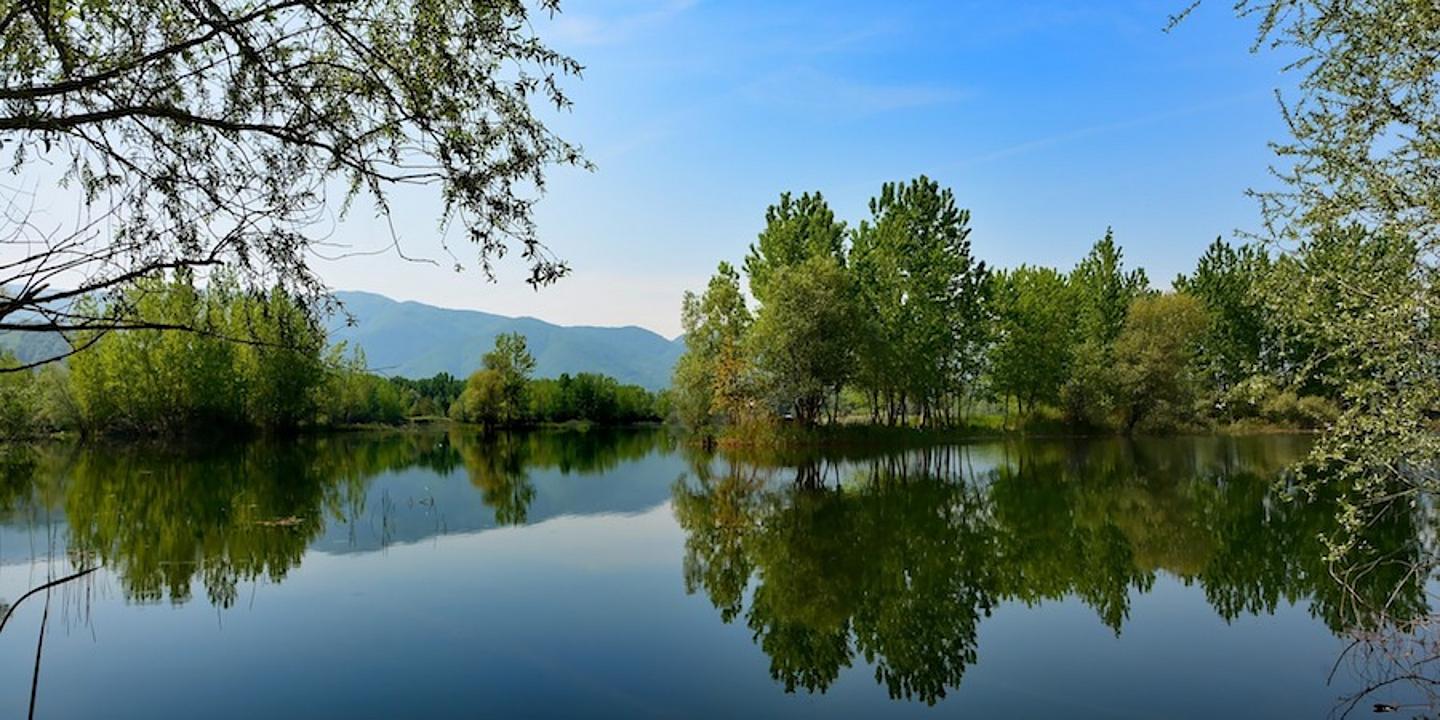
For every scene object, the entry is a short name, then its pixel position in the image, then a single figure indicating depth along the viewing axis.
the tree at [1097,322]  56.44
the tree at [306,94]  3.78
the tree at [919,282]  50.59
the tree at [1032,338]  57.38
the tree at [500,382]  77.94
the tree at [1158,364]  54.84
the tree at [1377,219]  7.14
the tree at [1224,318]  60.94
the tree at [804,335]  42.88
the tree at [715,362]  45.16
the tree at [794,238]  50.88
